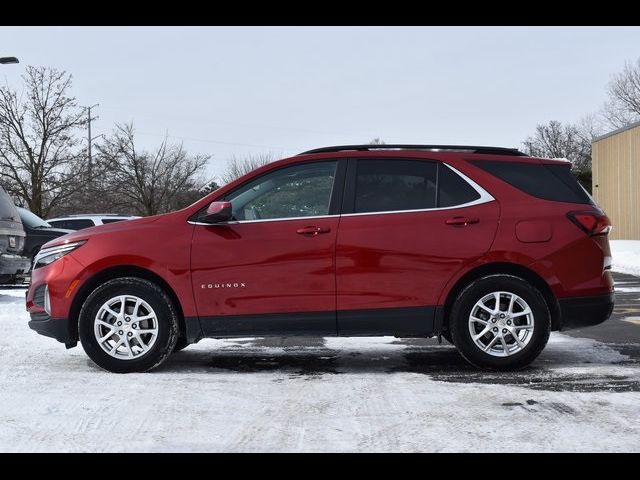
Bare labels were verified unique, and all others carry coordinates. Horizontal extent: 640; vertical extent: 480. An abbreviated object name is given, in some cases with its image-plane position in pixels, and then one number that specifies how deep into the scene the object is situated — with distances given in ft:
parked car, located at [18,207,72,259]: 58.80
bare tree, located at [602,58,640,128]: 243.19
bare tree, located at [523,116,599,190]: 266.79
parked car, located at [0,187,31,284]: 44.14
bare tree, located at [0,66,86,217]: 128.98
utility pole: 133.74
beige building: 122.31
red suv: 19.97
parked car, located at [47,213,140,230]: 69.41
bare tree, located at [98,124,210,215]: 173.99
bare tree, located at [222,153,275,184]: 196.44
